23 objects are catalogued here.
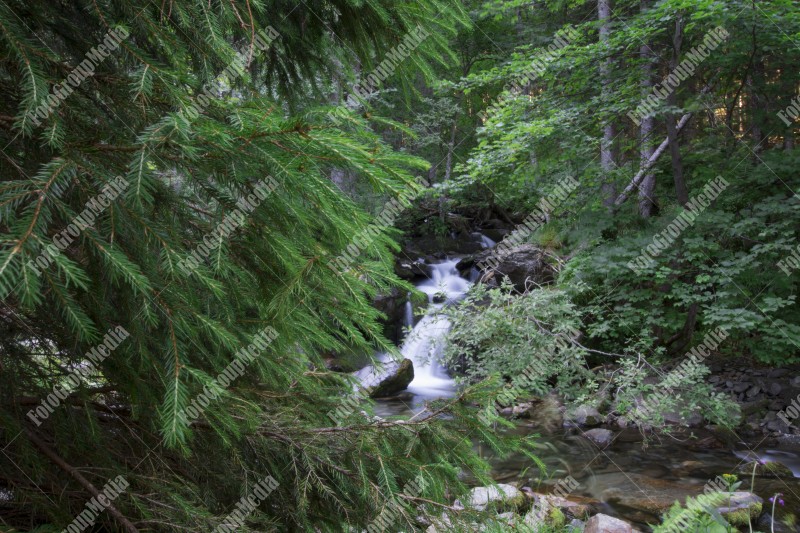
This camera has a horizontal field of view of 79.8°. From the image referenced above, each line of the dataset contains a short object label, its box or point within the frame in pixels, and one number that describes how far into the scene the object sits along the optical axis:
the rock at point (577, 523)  4.47
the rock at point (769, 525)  4.70
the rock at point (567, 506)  5.00
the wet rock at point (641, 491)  5.39
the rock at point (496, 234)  16.11
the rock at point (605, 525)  4.34
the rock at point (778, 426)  7.12
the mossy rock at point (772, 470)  5.91
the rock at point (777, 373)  7.86
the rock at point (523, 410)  8.30
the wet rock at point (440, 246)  15.44
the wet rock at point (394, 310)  11.74
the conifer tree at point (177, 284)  1.30
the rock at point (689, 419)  7.58
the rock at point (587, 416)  7.94
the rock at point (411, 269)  13.78
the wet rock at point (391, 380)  9.45
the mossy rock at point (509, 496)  4.61
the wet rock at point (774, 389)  7.68
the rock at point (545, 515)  3.98
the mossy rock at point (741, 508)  4.64
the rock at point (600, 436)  7.26
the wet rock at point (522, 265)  11.09
